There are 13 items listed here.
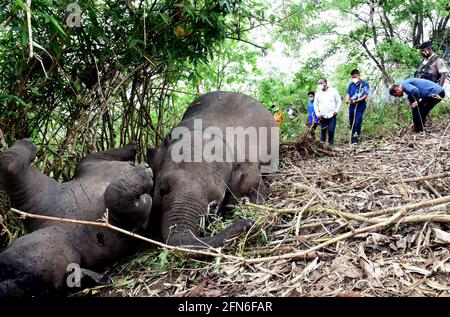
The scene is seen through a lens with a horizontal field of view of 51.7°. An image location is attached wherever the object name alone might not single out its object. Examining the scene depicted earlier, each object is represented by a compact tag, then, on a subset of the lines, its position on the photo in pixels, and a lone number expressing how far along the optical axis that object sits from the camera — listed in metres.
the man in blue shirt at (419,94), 8.06
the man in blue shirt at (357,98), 9.13
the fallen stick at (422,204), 3.16
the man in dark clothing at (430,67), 8.58
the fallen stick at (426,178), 3.82
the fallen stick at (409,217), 3.09
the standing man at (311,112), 9.42
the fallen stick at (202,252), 3.13
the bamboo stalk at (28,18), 2.40
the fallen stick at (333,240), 3.14
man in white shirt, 9.17
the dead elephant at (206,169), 3.80
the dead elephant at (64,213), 3.12
